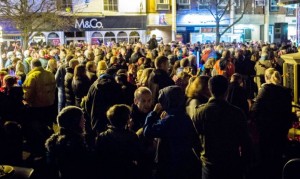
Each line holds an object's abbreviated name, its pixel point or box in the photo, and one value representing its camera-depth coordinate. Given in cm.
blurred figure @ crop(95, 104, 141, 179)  463
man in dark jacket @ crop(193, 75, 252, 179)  457
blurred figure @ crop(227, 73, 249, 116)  755
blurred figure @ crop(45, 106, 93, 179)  453
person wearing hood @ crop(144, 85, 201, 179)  485
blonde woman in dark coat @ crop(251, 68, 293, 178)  627
